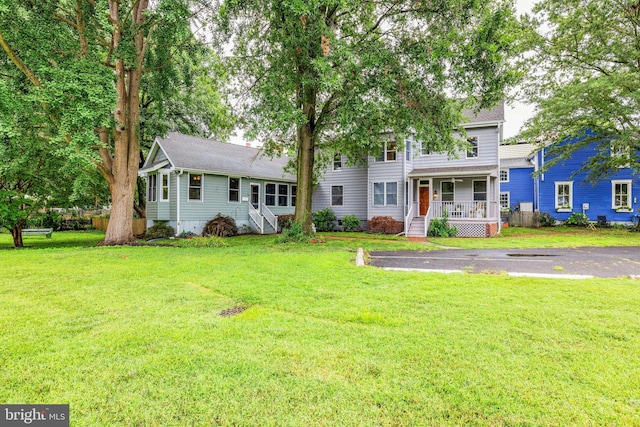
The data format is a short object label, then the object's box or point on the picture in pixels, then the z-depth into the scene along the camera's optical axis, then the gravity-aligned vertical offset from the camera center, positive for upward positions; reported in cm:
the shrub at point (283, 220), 2073 -37
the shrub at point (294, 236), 1315 -89
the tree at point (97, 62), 1001 +538
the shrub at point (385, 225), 1853 -63
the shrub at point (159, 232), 1608 -89
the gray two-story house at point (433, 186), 1720 +171
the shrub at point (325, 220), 2128 -38
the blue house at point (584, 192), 2053 +146
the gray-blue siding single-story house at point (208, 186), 1683 +167
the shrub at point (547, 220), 2191 -40
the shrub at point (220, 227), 1703 -69
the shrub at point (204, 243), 1234 -113
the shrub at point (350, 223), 2038 -55
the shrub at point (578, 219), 2095 -32
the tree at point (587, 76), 1584 +796
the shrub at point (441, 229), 1694 -78
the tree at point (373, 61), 971 +490
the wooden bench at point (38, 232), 1599 -90
